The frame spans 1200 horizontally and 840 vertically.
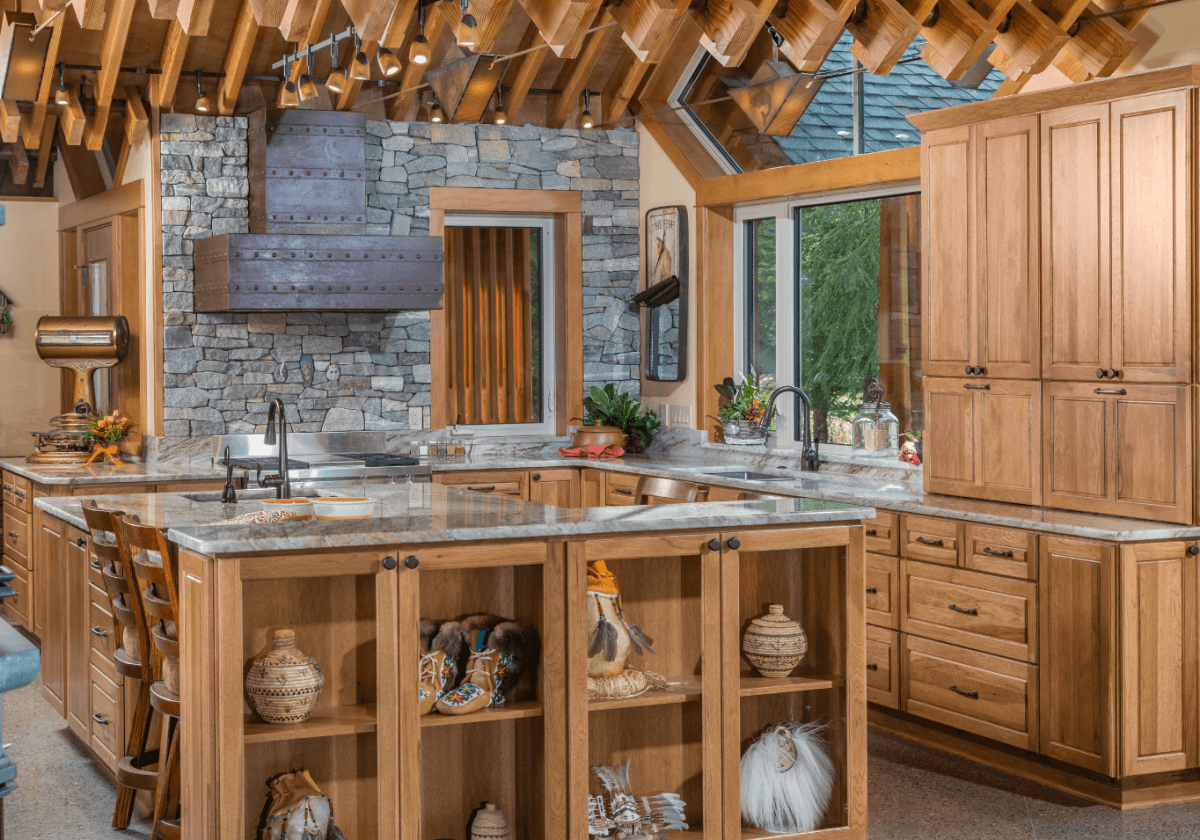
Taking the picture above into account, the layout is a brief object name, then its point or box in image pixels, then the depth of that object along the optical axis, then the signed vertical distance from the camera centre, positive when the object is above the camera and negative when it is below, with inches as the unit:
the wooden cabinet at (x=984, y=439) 197.6 -7.2
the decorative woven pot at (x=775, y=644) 147.5 -28.3
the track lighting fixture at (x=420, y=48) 210.4 +56.9
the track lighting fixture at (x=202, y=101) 272.7 +62.6
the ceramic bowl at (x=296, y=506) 157.6 -13.4
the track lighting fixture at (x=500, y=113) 299.7 +65.5
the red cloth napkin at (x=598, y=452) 299.6 -12.9
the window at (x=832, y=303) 252.2 +19.2
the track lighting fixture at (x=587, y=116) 308.1 +66.5
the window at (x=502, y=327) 321.1 +17.5
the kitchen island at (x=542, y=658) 127.4 -27.0
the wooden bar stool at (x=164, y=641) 149.4 -27.7
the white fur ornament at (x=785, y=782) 145.7 -43.6
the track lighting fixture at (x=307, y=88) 236.5 +56.5
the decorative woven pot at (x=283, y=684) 127.3 -28.0
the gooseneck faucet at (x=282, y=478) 172.4 -10.8
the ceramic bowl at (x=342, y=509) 143.6 -12.3
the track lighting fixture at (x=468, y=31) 189.9 +53.5
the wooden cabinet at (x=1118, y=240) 176.4 +21.5
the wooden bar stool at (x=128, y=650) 161.3 -31.6
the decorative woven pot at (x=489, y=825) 136.6 -45.0
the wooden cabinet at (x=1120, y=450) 177.3 -8.1
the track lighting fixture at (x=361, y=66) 224.1 +57.2
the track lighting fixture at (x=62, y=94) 266.8 +62.9
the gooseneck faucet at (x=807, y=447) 257.0 -10.5
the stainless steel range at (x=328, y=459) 269.4 -13.2
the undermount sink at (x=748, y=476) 253.4 -15.9
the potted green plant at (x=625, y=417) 312.5 -5.0
